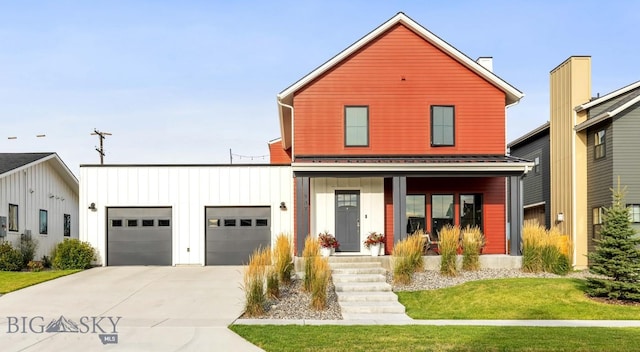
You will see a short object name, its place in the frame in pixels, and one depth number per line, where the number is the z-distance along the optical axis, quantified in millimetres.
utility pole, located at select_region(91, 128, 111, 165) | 44881
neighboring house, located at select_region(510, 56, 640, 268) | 21500
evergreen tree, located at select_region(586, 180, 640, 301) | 14555
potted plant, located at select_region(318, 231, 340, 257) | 19594
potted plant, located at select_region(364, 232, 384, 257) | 20172
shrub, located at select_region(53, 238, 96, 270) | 20703
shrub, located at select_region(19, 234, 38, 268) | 21438
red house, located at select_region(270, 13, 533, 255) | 20969
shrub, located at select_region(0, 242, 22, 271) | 20031
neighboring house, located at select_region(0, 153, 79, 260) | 22688
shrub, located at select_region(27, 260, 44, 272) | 20438
